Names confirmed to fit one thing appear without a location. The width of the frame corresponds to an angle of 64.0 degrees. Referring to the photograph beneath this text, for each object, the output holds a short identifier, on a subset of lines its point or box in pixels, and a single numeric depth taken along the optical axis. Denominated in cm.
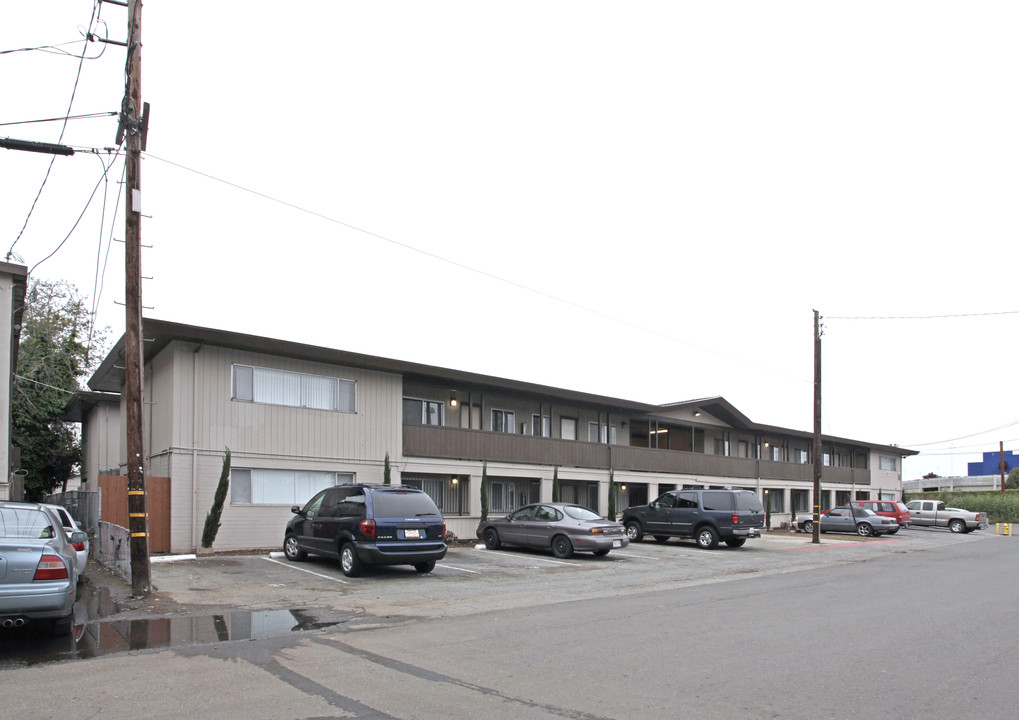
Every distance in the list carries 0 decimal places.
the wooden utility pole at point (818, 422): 3091
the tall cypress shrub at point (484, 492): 2606
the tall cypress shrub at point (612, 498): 3162
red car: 3806
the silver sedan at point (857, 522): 3641
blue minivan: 1521
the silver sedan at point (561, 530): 2078
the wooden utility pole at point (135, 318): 1247
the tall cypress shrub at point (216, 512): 1911
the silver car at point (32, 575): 862
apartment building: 1955
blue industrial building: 9381
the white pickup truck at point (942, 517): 4284
